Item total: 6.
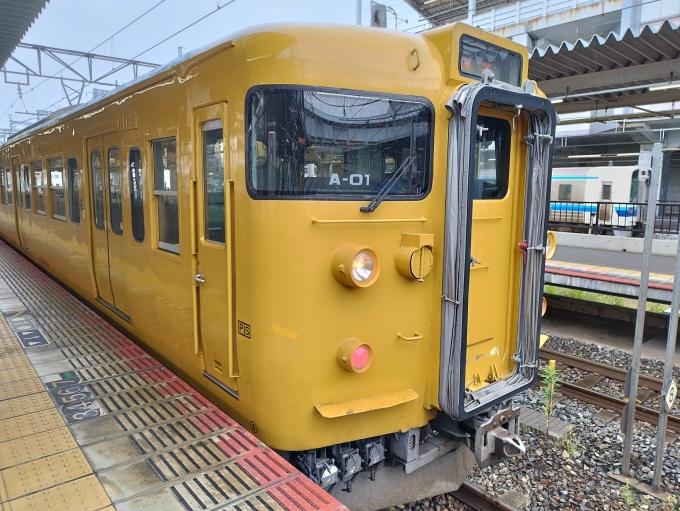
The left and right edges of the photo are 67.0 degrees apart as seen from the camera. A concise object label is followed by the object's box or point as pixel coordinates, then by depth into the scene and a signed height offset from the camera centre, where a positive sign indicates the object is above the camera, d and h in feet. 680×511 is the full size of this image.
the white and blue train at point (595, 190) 63.82 +0.15
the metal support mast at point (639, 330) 15.97 -4.44
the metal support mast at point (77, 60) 45.11 +11.90
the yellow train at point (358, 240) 9.80 -1.05
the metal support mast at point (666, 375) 15.61 -5.70
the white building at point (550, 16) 66.44 +23.61
